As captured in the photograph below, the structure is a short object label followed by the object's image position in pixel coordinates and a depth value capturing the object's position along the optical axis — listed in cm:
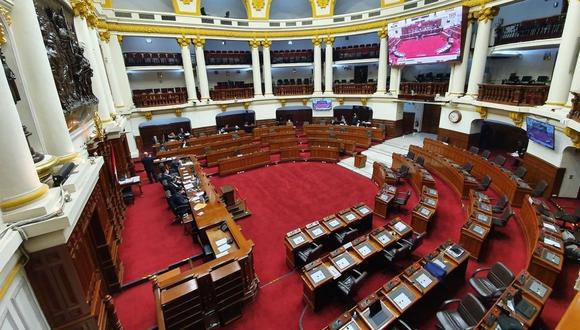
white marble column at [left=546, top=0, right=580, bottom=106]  855
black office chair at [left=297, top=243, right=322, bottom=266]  658
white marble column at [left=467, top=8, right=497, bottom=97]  1216
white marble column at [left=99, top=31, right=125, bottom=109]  1440
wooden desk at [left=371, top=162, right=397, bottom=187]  1098
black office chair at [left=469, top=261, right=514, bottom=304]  506
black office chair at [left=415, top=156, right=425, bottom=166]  1216
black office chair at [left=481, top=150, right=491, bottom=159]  1185
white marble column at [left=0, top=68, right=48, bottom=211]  326
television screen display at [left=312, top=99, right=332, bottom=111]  2095
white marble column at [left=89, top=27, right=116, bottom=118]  1063
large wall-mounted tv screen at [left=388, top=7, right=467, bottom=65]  1328
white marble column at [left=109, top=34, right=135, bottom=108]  1530
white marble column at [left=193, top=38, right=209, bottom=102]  1764
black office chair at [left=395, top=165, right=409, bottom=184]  1118
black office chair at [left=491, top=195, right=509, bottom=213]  823
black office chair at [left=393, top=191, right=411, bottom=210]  908
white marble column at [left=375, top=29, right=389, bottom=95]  1761
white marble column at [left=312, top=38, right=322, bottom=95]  2002
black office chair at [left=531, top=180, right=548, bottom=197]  870
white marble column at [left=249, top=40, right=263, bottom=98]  1972
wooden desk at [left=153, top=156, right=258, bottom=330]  486
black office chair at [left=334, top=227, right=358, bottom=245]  718
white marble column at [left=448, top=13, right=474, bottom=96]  1349
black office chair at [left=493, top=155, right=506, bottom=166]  1091
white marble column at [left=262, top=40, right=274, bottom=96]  1989
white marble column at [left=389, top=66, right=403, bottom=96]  1767
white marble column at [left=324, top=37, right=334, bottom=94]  1982
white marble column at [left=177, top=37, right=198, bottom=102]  1722
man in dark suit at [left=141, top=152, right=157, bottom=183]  1223
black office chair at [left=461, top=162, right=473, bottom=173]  1088
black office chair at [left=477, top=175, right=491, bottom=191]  956
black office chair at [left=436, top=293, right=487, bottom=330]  436
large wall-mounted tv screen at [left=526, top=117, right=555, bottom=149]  902
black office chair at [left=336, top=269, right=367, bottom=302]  532
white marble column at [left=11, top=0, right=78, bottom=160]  482
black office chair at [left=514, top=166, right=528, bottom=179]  975
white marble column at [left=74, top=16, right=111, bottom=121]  930
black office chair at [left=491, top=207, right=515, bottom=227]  724
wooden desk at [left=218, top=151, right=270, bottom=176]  1344
